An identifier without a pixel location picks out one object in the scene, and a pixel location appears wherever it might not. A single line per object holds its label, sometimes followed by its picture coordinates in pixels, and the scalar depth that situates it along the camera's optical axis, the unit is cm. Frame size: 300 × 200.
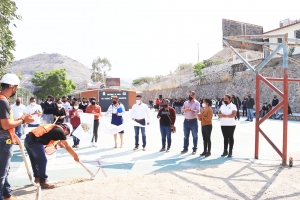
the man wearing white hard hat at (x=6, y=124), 406
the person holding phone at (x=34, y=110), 1020
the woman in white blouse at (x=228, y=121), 779
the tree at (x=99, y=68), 7431
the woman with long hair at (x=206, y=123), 805
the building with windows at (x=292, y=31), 2681
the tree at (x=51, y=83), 4703
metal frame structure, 672
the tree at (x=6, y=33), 853
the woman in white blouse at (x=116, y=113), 948
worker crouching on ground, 499
